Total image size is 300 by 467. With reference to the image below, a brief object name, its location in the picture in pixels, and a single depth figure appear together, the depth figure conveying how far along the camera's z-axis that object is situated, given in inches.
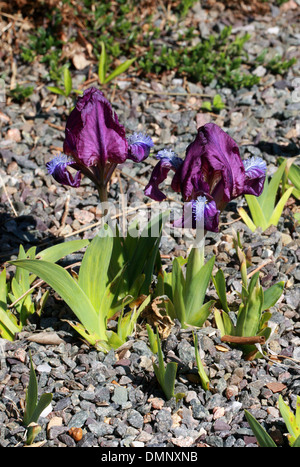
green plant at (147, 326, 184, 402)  84.9
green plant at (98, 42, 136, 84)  155.0
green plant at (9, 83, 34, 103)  159.8
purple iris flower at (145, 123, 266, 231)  82.8
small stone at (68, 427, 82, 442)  87.1
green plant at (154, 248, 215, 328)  95.0
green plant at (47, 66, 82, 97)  151.3
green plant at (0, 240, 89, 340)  100.8
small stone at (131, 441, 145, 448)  85.7
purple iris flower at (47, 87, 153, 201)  87.7
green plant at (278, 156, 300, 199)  127.0
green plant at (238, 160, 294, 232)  122.8
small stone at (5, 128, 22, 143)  153.7
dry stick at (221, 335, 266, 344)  94.7
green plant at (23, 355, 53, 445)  81.8
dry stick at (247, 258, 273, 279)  115.6
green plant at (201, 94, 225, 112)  157.6
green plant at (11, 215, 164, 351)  91.7
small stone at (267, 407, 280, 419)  90.5
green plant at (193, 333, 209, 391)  86.1
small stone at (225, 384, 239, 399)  93.1
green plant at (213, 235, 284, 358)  93.0
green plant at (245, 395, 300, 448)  76.8
